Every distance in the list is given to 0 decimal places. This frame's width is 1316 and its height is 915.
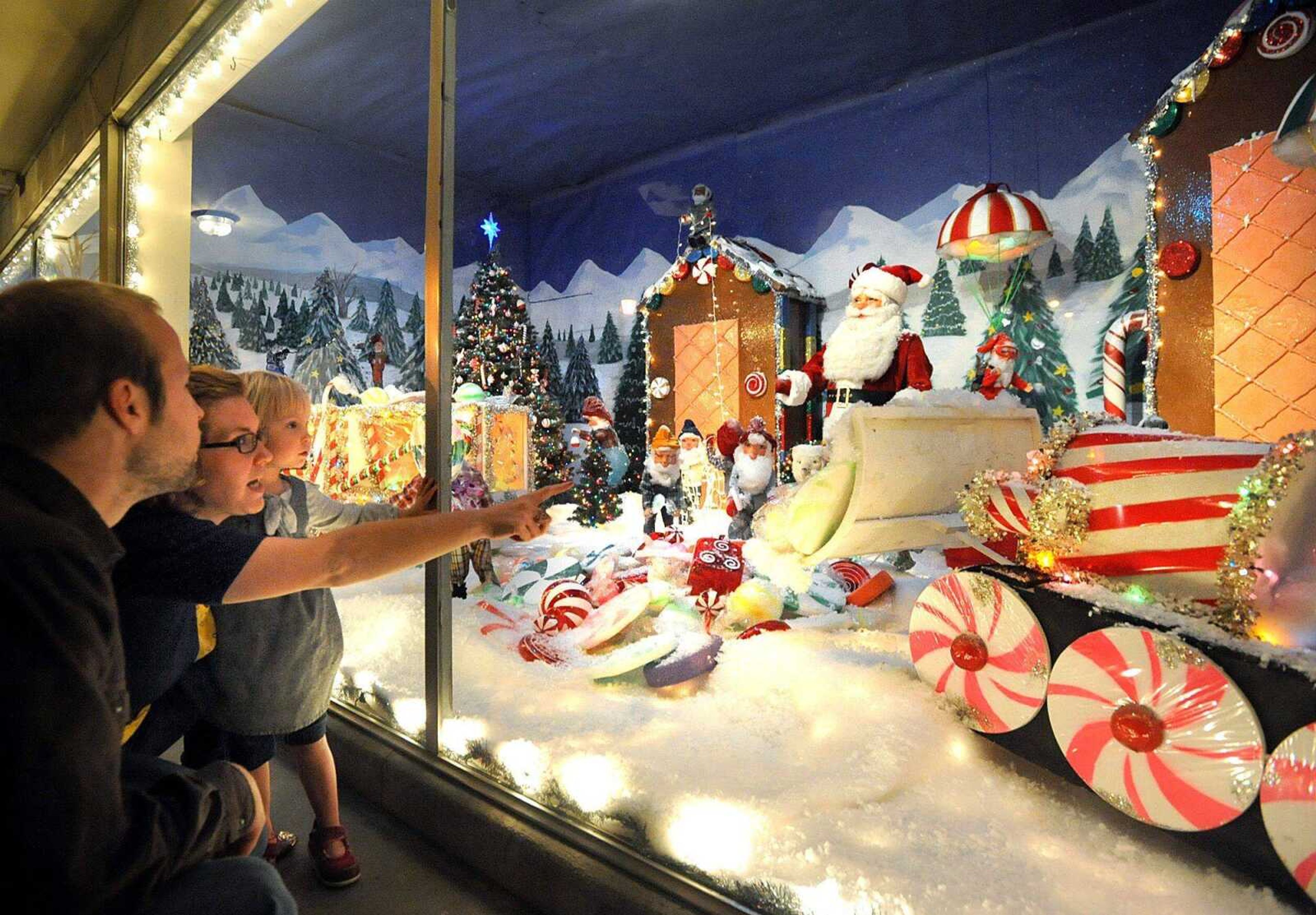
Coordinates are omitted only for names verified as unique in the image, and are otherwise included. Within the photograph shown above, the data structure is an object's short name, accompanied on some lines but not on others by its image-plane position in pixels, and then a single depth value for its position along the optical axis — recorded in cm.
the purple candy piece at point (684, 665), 228
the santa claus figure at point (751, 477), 402
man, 69
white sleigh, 214
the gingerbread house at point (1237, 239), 266
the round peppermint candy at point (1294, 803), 107
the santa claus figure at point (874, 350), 380
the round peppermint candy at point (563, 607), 282
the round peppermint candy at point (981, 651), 159
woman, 129
